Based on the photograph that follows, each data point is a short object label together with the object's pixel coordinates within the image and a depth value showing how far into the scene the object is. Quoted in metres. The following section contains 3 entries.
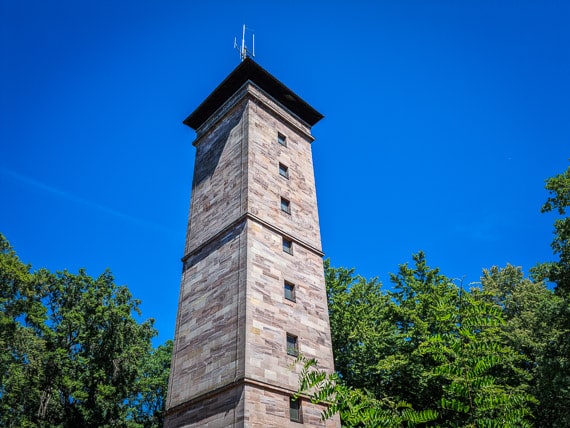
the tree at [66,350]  22.23
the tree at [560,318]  16.62
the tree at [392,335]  18.38
